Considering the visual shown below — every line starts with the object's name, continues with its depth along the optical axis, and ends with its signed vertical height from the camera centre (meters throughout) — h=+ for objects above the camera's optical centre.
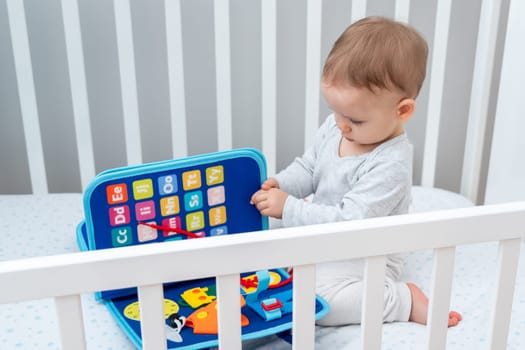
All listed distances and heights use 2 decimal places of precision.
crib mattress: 0.83 -0.48
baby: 0.83 -0.30
